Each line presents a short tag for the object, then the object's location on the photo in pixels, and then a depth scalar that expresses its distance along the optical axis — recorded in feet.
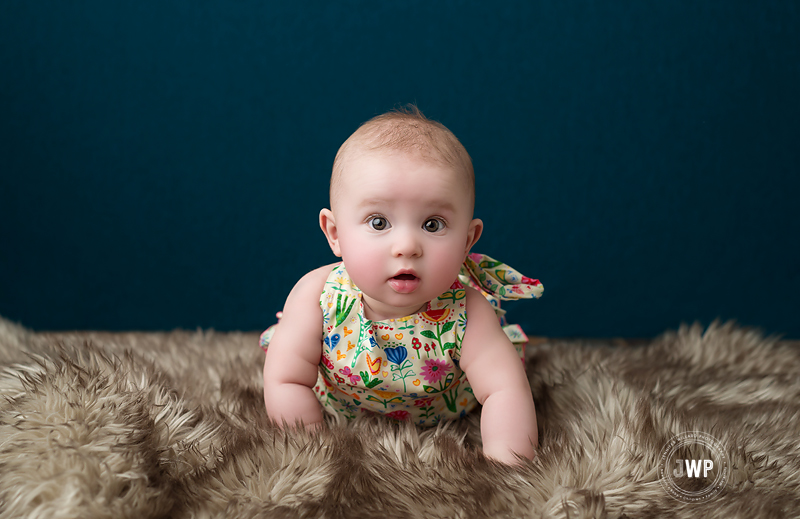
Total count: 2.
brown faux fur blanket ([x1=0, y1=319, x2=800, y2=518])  2.04
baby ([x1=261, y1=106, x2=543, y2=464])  2.59
